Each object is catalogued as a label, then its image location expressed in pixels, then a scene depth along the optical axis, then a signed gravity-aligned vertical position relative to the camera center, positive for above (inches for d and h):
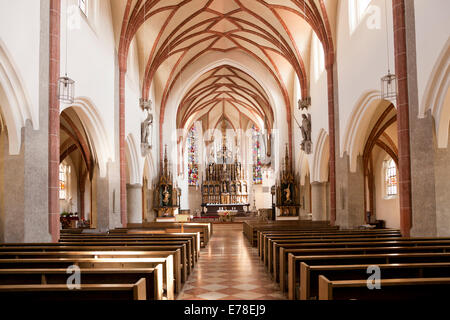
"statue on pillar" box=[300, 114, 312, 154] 804.0 +104.3
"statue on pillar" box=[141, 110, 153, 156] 823.1 +111.3
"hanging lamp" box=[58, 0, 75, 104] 394.6 +100.7
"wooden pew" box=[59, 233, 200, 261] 344.2 -43.5
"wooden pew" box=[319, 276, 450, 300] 136.7 -37.6
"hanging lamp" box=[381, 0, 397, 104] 393.7 +99.4
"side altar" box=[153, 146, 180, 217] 968.3 -24.1
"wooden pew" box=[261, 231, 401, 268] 331.0 -43.9
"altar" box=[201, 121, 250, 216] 1525.6 +14.5
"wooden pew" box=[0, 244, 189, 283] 261.3 -38.7
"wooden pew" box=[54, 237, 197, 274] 300.0 -41.3
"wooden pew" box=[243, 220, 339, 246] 528.0 -59.8
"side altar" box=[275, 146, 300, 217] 948.0 -25.1
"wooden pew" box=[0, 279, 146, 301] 136.3 -35.2
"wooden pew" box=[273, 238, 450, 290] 254.4 -39.2
